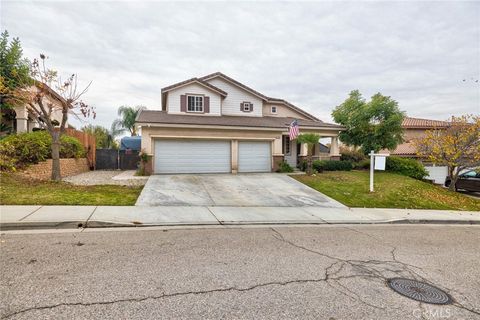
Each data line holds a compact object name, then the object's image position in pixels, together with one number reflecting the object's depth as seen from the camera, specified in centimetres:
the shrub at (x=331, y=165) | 1878
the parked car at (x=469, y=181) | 1744
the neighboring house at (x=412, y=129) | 2977
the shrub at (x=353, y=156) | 2200
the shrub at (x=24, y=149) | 1193
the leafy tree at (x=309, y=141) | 1728
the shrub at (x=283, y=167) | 1872
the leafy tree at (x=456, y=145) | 1479
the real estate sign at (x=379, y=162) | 1266
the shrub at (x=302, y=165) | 1947
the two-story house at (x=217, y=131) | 1656
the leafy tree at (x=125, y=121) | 3638
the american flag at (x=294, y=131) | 1692
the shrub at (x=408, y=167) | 1869
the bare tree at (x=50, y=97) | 1175
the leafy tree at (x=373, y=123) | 1952
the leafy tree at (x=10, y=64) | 1565
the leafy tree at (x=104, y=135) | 3308
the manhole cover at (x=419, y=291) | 368
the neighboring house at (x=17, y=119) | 1747
